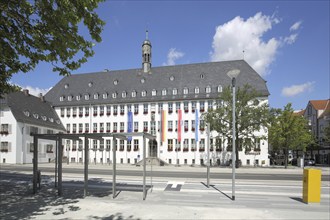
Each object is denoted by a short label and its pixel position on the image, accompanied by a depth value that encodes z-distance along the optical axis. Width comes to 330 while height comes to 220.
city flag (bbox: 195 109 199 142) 47.19
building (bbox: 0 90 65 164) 49.09
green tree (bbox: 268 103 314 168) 42.91
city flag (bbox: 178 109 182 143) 52.81
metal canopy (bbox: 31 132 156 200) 13.16
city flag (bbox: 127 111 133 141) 52.50
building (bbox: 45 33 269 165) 53.94
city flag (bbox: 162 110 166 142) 53.74
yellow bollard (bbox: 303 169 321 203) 12.52
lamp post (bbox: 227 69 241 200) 12.74
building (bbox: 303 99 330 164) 68.22
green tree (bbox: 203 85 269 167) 38.78
